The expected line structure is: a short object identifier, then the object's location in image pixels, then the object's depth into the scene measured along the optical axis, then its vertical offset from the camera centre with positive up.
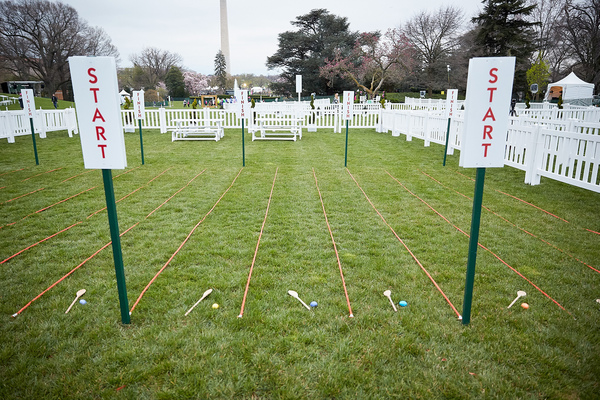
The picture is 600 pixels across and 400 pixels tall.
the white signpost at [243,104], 8.23 +0.35
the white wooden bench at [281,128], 12.88 -0.33
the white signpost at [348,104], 8.12 +0.34
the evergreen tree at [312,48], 40.72 +8.39
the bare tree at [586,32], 30.88 +7.82
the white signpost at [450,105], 8.88 +0.35
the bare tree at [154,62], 57.16 +9.17
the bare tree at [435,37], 39.75 +9.35
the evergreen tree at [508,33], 33.69 +8.22
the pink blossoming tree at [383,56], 31.02 +5.56
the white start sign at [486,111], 2.22 +0.05
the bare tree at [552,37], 35.02 +8.19
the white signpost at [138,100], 10.08 +0.56
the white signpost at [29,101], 8.42 +0.43
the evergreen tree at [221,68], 62.34 +9.03
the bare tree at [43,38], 34.75 +8.31
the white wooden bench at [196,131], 12.89 -0.43
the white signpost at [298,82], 16.87 +1.72
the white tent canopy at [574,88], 27.19 +2.39
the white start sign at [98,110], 2.15 +0.05
